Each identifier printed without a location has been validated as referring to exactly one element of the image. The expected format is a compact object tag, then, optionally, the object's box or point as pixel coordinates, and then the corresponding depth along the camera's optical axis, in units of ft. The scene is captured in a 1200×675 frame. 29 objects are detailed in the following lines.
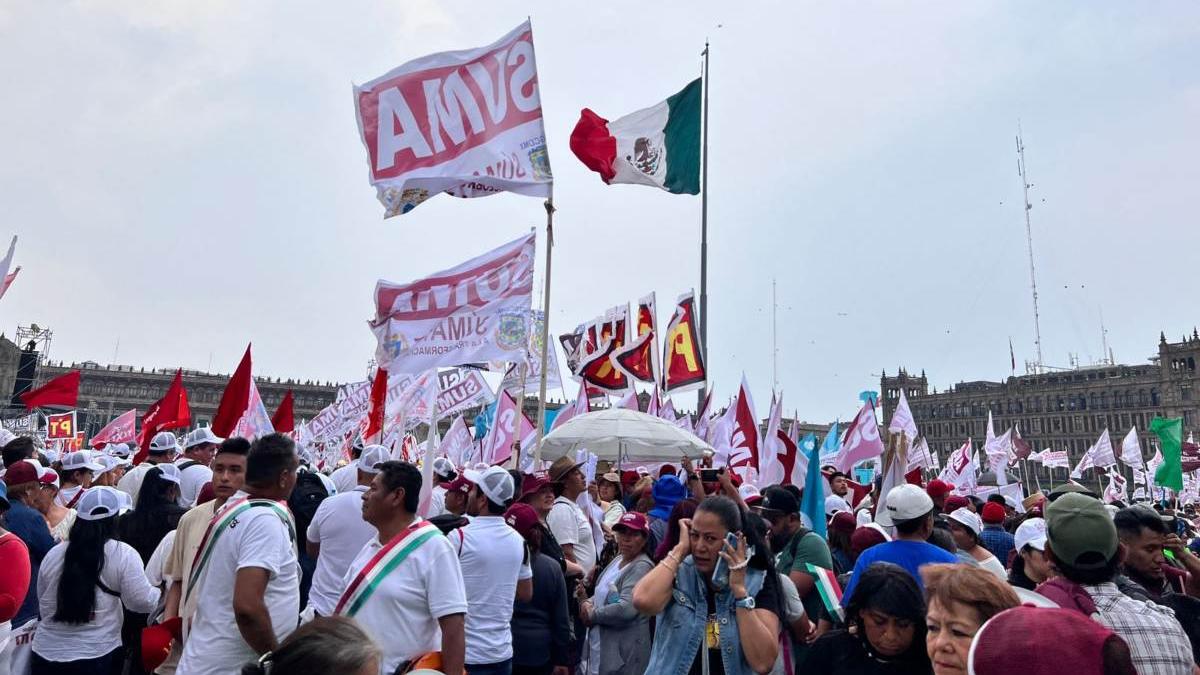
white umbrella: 30.19
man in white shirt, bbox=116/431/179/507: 25.62
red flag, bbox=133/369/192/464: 42.29
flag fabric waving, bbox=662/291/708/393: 51.65
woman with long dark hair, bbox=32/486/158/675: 15.44
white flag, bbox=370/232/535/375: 28.50
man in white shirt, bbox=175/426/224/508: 24.67
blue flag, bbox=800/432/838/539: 22.16
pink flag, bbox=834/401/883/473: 50.62
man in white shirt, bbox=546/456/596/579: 21.27
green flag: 74.13
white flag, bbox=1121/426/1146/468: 93.71
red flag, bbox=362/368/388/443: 41.50
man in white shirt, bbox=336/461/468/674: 11.25
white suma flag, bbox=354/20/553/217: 29.99
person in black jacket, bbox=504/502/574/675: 16.92
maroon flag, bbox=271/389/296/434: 49.78
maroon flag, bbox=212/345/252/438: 34.14
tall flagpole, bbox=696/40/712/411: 49.37
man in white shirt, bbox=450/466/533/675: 15.19
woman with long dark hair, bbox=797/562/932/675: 10.09
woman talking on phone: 11.38
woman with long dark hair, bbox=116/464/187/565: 19.40
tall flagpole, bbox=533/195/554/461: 26.61
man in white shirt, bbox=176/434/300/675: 11.34
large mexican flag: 43.29
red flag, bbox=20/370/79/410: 49.83
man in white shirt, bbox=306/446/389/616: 17.69
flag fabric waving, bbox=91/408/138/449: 70.95
